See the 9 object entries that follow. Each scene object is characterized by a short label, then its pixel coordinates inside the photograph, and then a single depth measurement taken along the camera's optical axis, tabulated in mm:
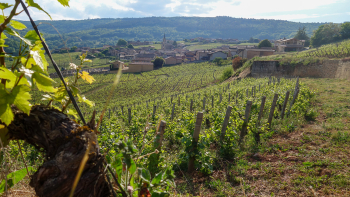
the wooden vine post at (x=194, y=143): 3738
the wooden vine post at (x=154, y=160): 2637
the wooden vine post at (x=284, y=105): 7441
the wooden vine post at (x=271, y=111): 6616
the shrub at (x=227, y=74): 35078
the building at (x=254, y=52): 44250
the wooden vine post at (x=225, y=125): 5011
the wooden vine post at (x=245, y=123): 5621
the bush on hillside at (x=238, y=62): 37062
